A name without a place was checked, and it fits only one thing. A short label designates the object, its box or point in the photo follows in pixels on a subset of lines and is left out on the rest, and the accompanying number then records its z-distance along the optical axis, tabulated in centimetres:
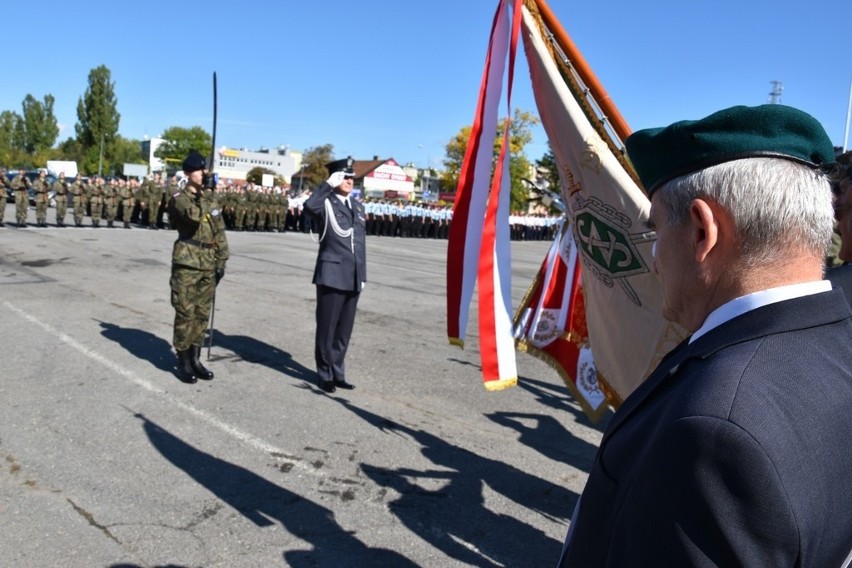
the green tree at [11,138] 6981
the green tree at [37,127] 7962
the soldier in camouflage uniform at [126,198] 2377
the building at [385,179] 8206
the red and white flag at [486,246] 365
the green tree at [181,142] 10631
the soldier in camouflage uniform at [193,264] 657
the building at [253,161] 10350
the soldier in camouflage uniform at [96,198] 2230
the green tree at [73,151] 7503
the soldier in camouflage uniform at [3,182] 1961
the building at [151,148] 9698
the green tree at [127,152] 7988
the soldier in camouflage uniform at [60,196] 2094
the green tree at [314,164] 6825
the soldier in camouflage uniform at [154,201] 2364
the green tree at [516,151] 5185
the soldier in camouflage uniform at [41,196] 1977
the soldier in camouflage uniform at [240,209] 2638
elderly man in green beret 96
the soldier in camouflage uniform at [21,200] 1975
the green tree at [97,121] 7425
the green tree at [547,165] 4024
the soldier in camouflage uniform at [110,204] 2297
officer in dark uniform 672
